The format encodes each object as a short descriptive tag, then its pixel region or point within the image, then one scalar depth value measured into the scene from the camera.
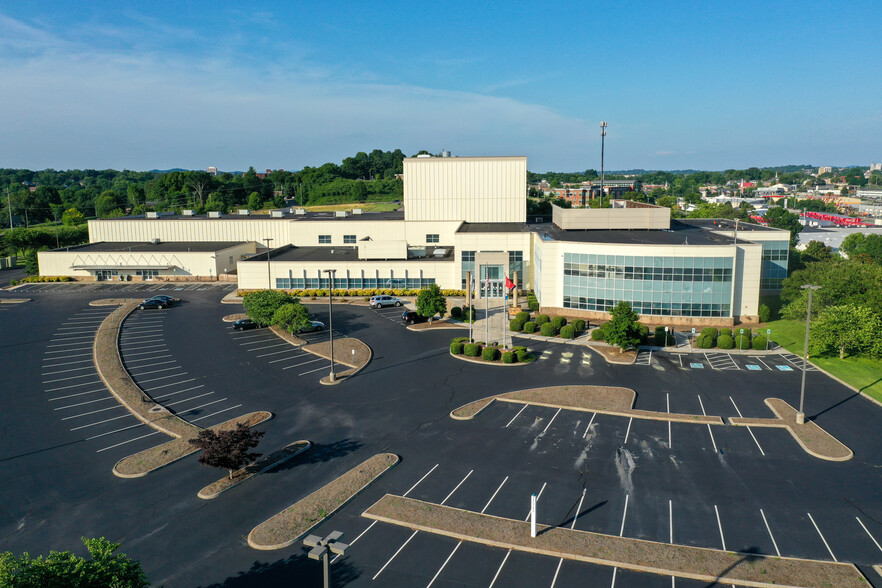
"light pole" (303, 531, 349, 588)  16.25
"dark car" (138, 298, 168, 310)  66.49
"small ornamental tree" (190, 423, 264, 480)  27.22
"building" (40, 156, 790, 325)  55.94
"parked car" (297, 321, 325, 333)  56.30
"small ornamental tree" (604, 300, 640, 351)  47.34
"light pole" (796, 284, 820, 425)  33.84
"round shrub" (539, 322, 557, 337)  54.03
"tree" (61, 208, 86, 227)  143.25
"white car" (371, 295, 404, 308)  66.88
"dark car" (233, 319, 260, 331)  56.41
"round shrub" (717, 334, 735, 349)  49.28
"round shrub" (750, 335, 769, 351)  48.78
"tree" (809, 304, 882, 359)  44.09
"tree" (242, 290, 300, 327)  55.62
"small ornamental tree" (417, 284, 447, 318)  57.69
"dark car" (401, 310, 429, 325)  59.50
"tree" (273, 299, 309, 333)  53.06
